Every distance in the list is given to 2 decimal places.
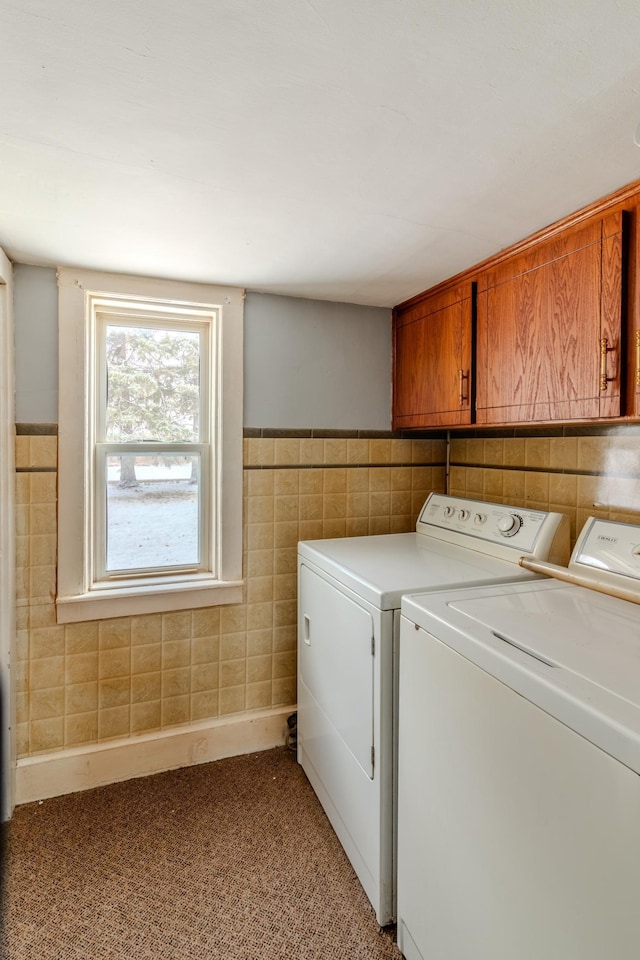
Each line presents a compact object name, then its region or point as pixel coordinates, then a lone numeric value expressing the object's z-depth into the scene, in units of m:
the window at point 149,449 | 2.02
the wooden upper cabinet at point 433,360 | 1.99
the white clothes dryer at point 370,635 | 1.47
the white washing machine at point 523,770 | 0.80
